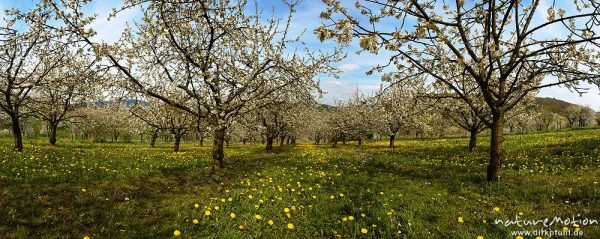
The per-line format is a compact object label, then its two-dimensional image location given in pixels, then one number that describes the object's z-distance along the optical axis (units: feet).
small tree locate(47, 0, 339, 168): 40.55
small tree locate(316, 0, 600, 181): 23.13
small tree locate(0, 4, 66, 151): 33.78
